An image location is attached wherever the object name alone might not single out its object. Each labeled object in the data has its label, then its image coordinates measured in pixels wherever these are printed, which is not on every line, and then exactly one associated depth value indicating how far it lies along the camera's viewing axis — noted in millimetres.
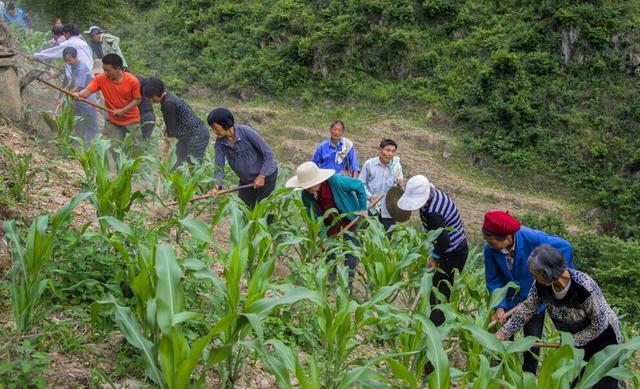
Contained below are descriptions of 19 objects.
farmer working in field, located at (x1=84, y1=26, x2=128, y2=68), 10609
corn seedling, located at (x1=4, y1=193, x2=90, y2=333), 3068
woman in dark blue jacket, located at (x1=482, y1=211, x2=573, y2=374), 3977
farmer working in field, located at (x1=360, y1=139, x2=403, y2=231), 6703
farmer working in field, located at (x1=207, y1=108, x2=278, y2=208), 5684
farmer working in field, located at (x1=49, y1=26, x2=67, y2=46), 10836
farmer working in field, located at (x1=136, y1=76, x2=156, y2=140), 7213
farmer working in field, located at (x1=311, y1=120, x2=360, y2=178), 6812
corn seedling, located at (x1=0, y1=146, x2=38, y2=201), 4699
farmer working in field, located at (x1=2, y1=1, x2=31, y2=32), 13627
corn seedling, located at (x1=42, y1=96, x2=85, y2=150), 6652
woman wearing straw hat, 5145
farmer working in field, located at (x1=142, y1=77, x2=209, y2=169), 6426
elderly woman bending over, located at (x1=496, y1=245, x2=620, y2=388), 3486
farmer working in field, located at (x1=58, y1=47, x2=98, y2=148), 7578
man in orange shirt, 6543
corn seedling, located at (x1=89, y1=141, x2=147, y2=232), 4137
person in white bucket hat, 4727
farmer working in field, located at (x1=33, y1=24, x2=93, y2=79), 7945
